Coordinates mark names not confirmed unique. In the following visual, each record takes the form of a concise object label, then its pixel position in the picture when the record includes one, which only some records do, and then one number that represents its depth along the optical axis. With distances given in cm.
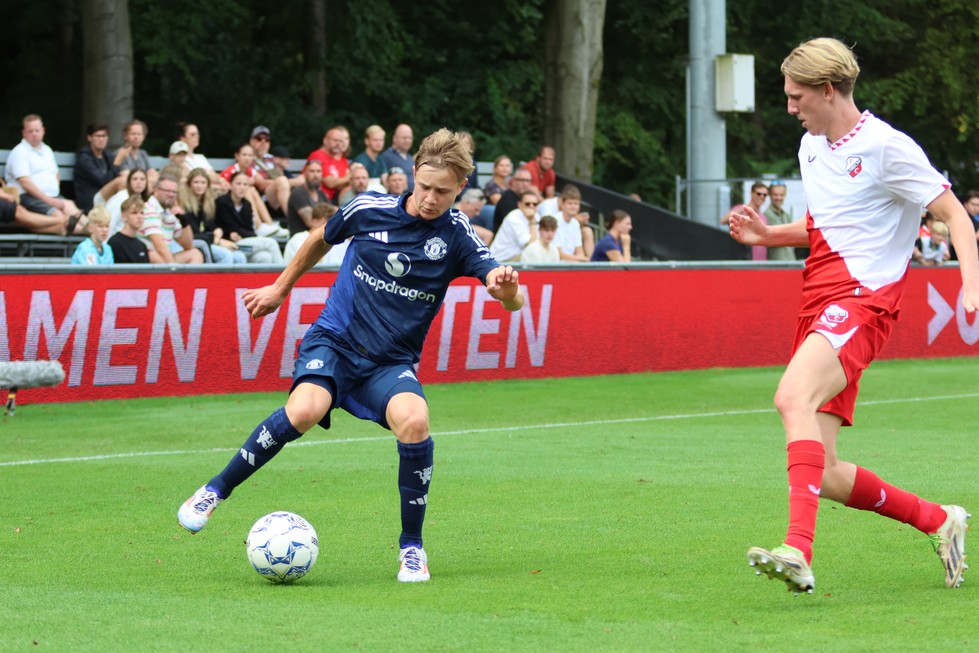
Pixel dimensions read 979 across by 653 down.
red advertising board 1399
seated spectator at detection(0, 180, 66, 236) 1691
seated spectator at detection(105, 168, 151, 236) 1625
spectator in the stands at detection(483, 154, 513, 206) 2089
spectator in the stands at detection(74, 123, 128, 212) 1778
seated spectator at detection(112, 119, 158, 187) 1794
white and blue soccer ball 648
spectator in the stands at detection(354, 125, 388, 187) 1912
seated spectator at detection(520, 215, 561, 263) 1823
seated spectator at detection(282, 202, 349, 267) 1514
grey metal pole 2355
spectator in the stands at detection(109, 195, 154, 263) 1534
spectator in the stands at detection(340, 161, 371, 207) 1752
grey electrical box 2316
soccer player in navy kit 664
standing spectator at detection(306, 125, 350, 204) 1903
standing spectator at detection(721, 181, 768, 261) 2212
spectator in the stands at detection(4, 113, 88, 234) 1723
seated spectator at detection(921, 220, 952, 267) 2141
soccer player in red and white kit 597
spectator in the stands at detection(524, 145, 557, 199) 2208
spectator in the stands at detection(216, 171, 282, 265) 1741
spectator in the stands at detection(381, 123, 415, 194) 1914
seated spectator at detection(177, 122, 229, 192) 1859
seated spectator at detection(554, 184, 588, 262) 1973
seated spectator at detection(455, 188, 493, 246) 1903
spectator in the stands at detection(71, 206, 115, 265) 1493
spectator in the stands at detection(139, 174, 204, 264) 1584
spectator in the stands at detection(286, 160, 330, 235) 1800
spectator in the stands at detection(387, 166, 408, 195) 1686
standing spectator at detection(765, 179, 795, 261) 2181
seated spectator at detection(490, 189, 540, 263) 1858
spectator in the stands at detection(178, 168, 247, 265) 1692
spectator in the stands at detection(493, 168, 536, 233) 2014
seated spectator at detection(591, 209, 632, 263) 1956
